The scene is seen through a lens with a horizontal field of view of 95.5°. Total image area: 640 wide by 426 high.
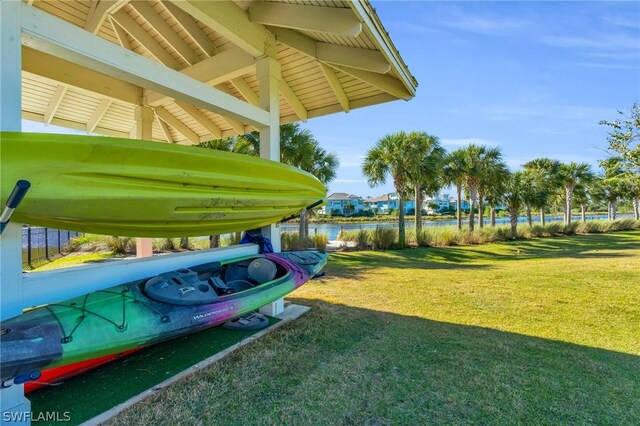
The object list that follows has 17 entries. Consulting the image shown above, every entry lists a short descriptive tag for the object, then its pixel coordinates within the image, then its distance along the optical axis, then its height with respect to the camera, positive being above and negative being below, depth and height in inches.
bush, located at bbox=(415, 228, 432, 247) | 598.4 -55.4
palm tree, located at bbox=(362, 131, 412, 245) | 589.6 +103.0
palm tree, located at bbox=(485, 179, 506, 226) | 771.0 +44.9
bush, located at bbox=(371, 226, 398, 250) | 566.6 -50.5
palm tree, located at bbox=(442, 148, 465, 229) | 746.8 +108.0
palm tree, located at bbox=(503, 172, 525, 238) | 784.9 +36.8
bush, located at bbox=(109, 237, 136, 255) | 439.8 -44.5
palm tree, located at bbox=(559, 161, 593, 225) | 1010.7 +119.4
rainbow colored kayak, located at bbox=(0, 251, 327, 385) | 63.8 -28.3
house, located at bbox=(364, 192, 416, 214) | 3048.7 +109.6
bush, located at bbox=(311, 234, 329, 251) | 510.9 -49.3
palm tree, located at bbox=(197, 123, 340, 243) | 456.8 +111.6
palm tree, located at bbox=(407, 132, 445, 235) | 588.4 +108.0
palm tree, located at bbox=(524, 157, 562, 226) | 824.3 +97.4
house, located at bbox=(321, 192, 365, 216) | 2487.7 +97.0
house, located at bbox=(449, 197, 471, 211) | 2951.3 +101.2
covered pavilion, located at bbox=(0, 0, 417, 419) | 76.8 +85.2
